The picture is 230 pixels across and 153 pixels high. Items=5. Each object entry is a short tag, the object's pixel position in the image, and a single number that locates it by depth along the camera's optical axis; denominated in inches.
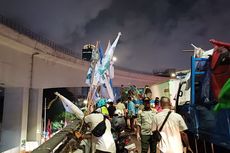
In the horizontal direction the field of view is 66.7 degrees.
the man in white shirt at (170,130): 116.6
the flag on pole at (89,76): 236.0
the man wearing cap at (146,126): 168.6
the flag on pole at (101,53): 240.5
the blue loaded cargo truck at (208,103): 119.5
